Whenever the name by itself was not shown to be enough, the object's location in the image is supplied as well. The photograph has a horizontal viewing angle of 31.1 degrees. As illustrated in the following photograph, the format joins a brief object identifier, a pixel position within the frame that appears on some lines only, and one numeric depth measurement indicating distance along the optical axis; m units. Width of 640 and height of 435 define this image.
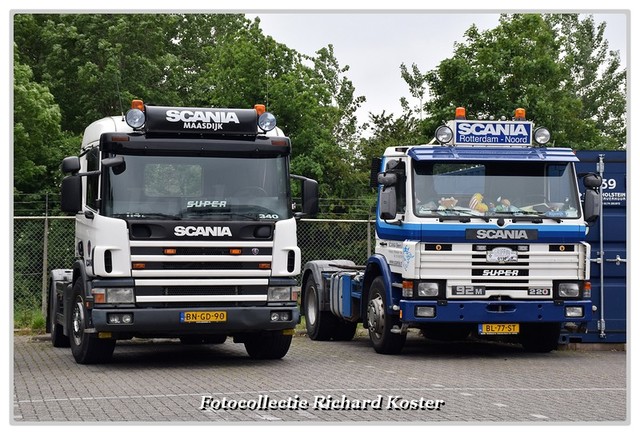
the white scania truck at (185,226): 14.42
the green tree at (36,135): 30.14
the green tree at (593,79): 32.91
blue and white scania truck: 15.87
